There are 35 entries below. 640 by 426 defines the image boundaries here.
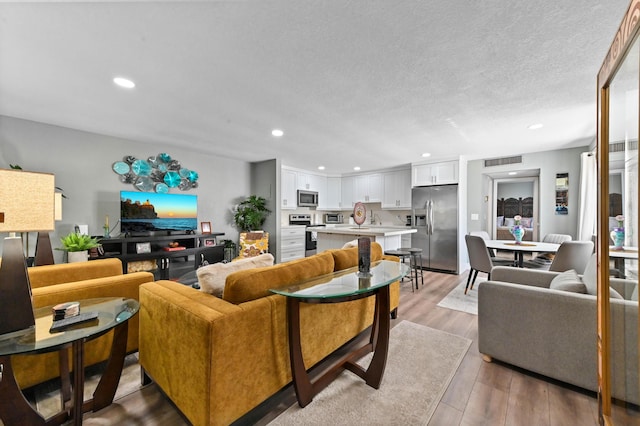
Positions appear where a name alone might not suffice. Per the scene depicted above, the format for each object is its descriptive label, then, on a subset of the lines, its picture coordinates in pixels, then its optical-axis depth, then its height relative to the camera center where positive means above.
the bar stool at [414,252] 3.81 -0.59
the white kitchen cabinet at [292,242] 5.83 -0.70
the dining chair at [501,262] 3.59 -0.70
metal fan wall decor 4.00 +0.68
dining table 3.14 -0.45
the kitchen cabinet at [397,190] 6.13 +0.59
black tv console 3.70 -0.63
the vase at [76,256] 2.77 -0.48
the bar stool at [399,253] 3.73 -0.60
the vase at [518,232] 3.62 -0.28
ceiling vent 4.87 +1.04
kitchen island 4.03 -0.42
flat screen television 3.92 +0.02
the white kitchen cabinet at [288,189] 6.09 +0.59
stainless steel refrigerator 4.98 -0.24
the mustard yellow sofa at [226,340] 1.21 -0.71
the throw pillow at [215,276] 1.57 -0.40
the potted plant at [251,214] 5.29 -0.02
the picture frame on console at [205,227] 4.78 -0.27
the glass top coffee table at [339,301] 1.43 -0.61
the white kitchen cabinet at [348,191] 7.14 +0.63
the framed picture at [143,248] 3.85 -0.54
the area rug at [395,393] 1.45 -1.19
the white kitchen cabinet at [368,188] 6.63 +0.69
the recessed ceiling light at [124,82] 2.19 +1.18
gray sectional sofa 1.62 -0.81
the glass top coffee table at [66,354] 1.12 -0.74
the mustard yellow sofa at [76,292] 1.53 -0.55
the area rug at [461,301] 3.11 -1.18
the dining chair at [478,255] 3.39 -0.58
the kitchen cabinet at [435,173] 5.03 +0.84
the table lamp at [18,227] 1.15 -0.06
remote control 1.23 -0.56
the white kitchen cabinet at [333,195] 7.35 +0.54
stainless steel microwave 6.41 +0.39
